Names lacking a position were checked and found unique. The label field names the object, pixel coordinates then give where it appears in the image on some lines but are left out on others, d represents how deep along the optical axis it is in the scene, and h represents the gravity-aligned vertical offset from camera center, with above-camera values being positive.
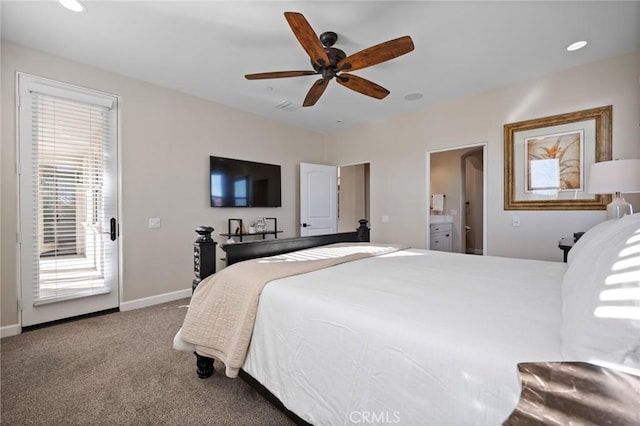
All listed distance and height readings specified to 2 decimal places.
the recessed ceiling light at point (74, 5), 2.05 +1.57
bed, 0.70 -0.39
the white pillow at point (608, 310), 0.63 -0.25
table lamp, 2.20 +0.24
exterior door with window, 2.63 +0.13
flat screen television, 3.93 +0.43
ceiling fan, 1.88 +1.18
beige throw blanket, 1.41 -0.53
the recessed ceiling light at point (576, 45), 2.52 +1.52
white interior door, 4.98 +0.22
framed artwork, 2.87 +0.58
